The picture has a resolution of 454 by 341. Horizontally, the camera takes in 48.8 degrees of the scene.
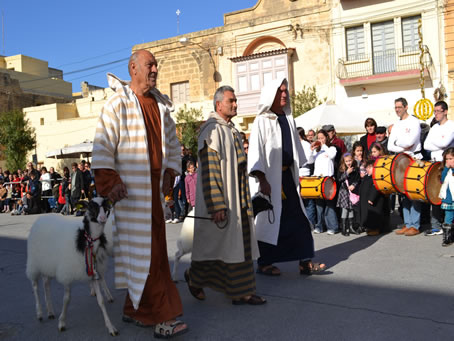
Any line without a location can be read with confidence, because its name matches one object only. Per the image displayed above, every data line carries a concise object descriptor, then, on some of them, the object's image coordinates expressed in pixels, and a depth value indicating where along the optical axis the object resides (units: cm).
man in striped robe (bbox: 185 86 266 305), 478
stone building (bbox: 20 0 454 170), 2395
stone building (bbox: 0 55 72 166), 4022
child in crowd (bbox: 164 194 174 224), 1252
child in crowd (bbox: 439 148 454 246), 748
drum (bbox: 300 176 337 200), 912
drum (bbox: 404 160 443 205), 770
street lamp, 2972
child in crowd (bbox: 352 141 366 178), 951
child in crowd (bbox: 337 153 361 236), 899
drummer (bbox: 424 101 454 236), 823
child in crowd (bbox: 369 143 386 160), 915
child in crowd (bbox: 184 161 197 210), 1245
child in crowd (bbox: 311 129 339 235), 934
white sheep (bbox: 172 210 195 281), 595
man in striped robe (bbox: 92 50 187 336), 394
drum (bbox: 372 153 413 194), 808
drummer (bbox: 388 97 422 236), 846
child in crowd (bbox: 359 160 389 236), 874
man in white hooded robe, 576
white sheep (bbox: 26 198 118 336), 429
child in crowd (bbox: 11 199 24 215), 1911
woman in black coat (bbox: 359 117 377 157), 1023
